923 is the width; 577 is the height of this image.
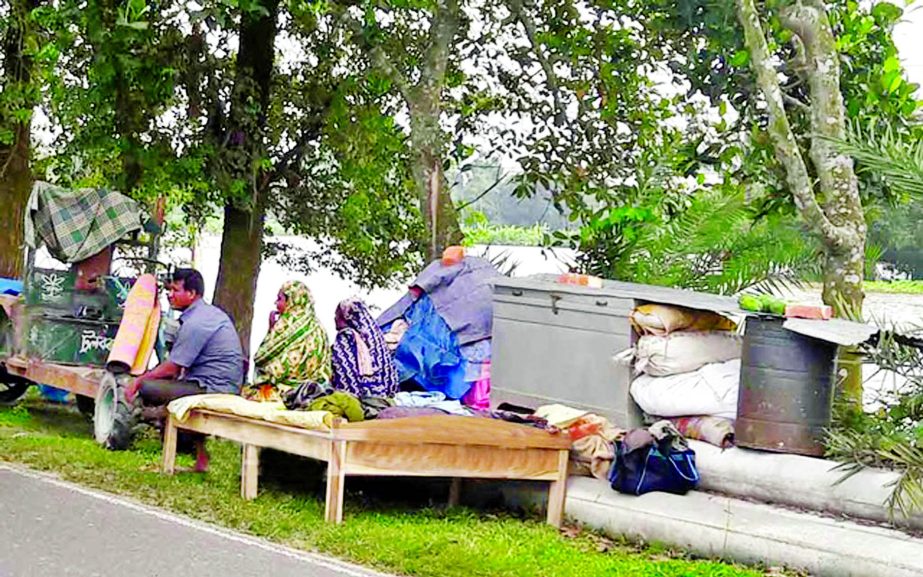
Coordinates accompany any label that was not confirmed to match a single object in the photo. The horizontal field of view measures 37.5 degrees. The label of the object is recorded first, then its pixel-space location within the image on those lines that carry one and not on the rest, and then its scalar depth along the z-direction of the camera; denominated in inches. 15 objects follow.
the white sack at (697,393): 372.2
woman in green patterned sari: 424.5
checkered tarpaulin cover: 534.0
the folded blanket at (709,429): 364.2
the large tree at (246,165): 600.7
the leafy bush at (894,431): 316.2
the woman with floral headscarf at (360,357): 423.5
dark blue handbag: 351.6
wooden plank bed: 341.1
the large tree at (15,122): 636.1
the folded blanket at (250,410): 346.3
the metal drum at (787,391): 346.0
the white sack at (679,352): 378.0
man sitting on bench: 422.0
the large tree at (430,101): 517.3
